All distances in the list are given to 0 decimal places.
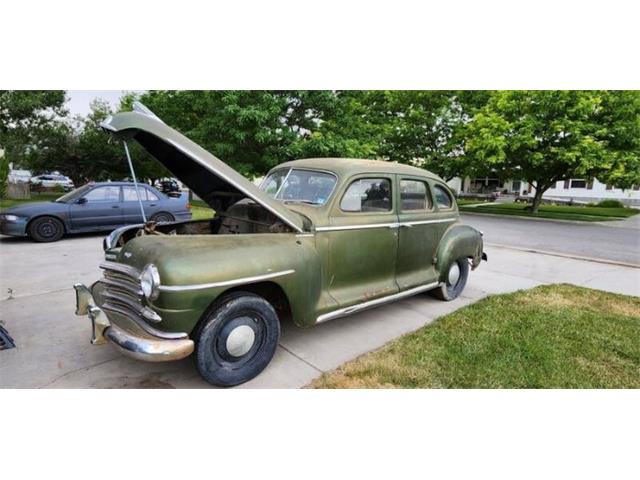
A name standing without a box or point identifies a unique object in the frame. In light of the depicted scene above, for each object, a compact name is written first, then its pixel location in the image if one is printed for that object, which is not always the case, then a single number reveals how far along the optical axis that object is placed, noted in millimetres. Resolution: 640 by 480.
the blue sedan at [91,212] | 8219
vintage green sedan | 2775
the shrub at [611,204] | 27728
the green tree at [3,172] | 6622
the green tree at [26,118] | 12750
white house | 31156
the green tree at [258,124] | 12680
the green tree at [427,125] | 21219
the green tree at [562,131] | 15922
